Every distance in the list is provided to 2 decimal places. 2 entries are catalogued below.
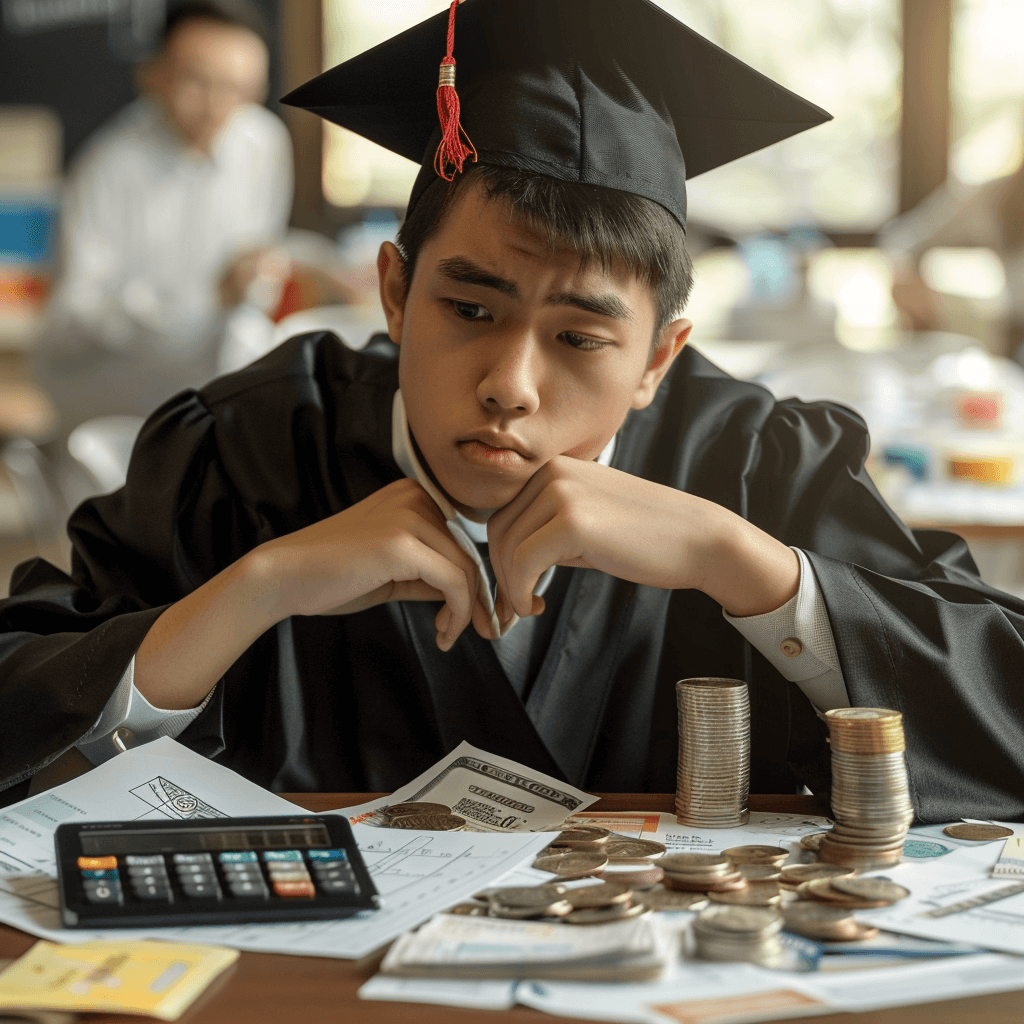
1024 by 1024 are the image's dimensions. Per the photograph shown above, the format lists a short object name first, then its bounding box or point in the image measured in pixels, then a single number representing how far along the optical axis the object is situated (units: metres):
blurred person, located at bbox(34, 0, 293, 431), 4.64
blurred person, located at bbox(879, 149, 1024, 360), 4.41
